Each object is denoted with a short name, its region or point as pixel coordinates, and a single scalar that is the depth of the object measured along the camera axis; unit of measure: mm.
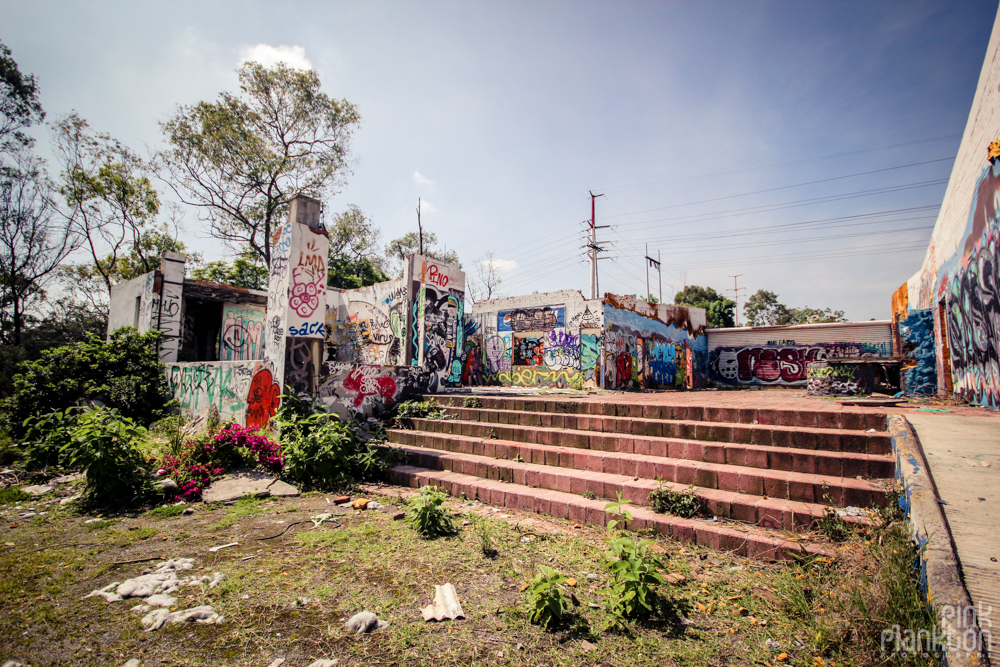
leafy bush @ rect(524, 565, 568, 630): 2553
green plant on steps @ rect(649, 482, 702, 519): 4027
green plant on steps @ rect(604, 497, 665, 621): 2625
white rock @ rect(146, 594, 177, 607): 2818
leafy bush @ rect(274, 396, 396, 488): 5676
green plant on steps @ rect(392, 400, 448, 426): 7711
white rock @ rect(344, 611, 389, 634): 2568
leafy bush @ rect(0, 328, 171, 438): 7352
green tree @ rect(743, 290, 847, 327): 43991
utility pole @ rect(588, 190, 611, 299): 26000
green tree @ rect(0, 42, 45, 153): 16547
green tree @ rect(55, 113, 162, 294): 18109
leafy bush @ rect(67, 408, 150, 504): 4742
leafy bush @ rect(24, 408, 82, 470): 5918
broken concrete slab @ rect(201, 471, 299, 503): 5203
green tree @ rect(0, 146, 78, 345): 17516
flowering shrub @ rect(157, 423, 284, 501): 5652
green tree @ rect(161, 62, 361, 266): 18953
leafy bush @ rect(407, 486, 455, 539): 4113
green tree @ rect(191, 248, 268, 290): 21281
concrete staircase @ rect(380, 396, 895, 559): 3773
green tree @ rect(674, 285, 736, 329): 30922
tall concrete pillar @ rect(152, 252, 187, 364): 11344
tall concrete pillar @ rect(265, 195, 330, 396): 6785
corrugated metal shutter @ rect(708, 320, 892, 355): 19062
